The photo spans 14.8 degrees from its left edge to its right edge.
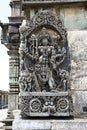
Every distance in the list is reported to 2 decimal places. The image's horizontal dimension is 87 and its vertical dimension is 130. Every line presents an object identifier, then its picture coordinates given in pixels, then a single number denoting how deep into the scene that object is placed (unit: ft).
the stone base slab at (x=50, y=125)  16.08
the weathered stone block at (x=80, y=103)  17.95
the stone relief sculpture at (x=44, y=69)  16.98
